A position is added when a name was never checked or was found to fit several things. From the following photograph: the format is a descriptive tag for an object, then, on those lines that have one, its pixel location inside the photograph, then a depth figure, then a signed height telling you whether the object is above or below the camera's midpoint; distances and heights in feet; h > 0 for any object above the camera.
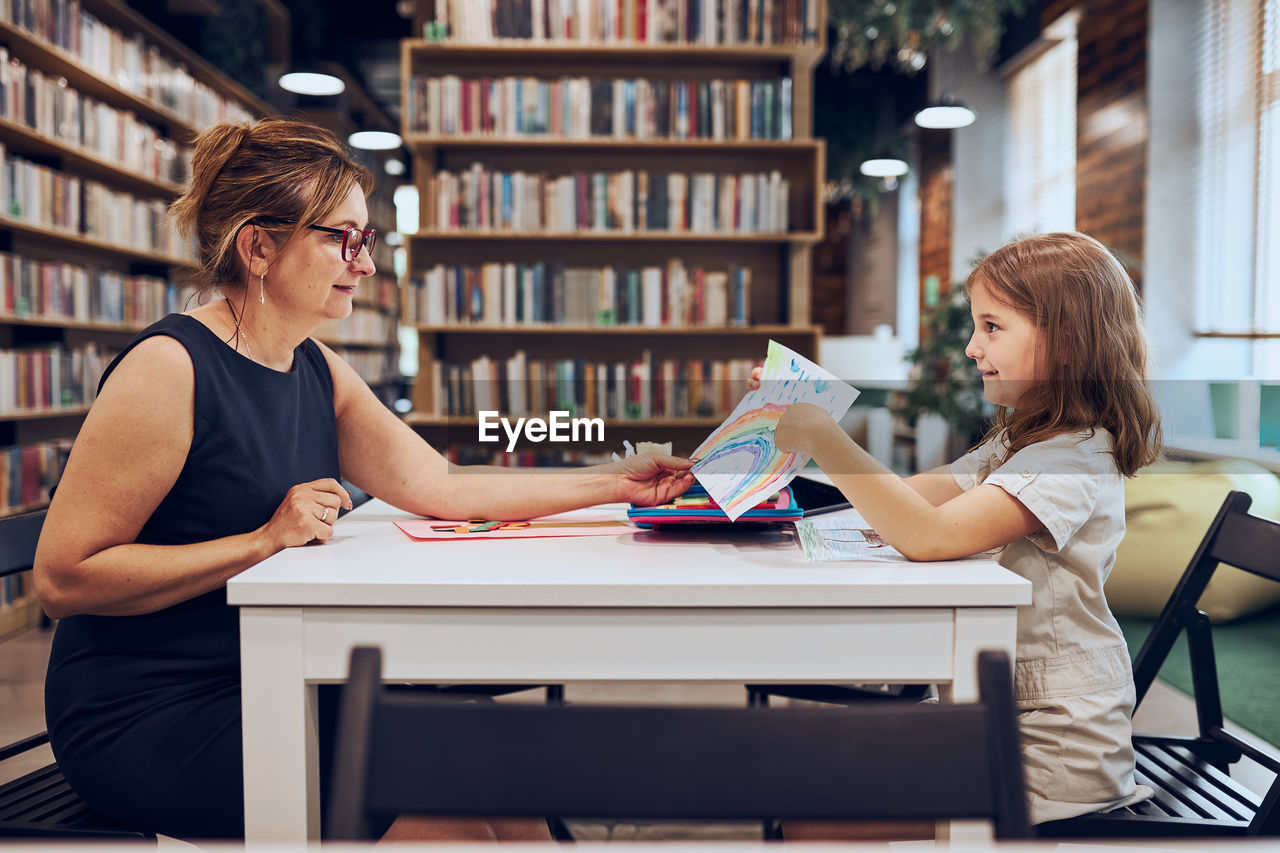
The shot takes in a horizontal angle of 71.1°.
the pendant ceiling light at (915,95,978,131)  15.65 +4.83
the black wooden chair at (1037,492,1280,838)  3.16 -1.53
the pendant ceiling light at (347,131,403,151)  14.83 +4.14
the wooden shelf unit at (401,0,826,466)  11.55 +2.01
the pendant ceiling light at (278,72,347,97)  14.39 +4.95
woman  3.22 -0.41
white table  2.82 -0.78
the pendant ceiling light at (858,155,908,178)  18.74 +4.70
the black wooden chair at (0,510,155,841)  3.10 -1.57
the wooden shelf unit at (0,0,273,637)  10.16 +2.78
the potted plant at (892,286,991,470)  15.71 +0.11
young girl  3.18 -0.35
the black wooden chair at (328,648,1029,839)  1.82 -0.77
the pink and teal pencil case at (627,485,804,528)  3.59 -0.50
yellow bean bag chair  8.71 -1.35
